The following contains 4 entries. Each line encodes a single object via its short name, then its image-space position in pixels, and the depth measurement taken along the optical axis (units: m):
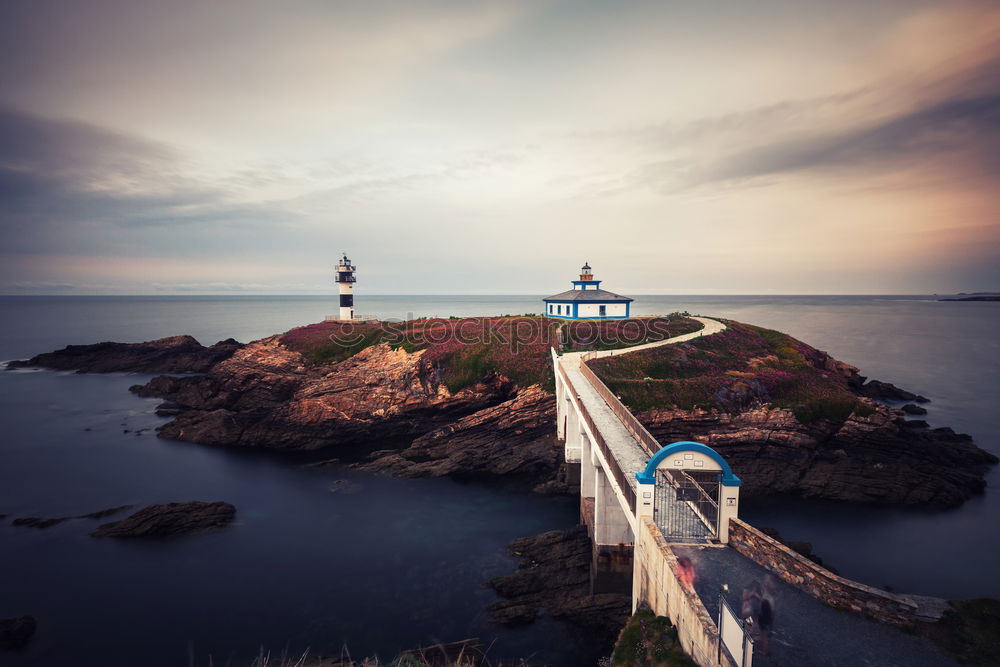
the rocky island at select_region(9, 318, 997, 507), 28.98
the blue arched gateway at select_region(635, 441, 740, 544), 12.81
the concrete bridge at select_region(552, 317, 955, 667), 9.34
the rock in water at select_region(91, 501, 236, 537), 22.92
